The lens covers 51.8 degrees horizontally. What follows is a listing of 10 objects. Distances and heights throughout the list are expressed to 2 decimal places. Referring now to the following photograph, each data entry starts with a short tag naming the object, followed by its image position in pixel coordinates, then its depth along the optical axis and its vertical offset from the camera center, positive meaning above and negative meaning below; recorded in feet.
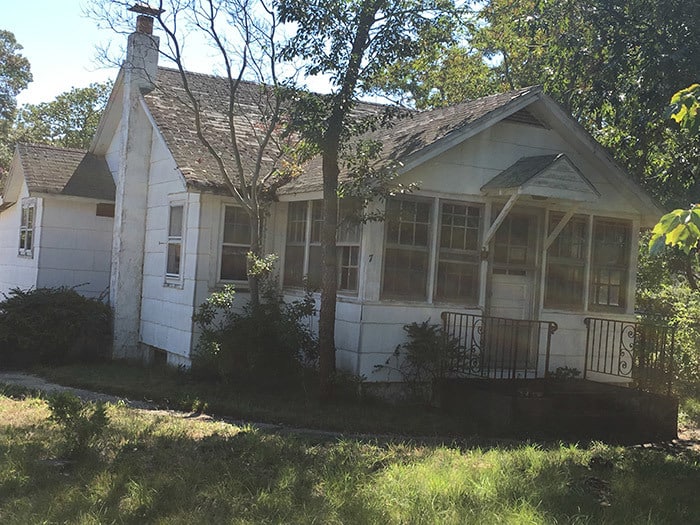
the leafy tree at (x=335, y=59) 31.53 +8.94
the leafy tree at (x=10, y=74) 146.76 +33.74
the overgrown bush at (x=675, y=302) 44.57 -1.56
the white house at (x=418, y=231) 34.83 +1.76
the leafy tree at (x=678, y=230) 13.07 +0.96
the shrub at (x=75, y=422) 22.35 -5.65
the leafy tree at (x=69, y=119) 130.21 +22.55
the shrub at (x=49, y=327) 43.62 -5.30
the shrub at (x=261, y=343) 34.71 -4.30
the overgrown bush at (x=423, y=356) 34.40 -4.36
